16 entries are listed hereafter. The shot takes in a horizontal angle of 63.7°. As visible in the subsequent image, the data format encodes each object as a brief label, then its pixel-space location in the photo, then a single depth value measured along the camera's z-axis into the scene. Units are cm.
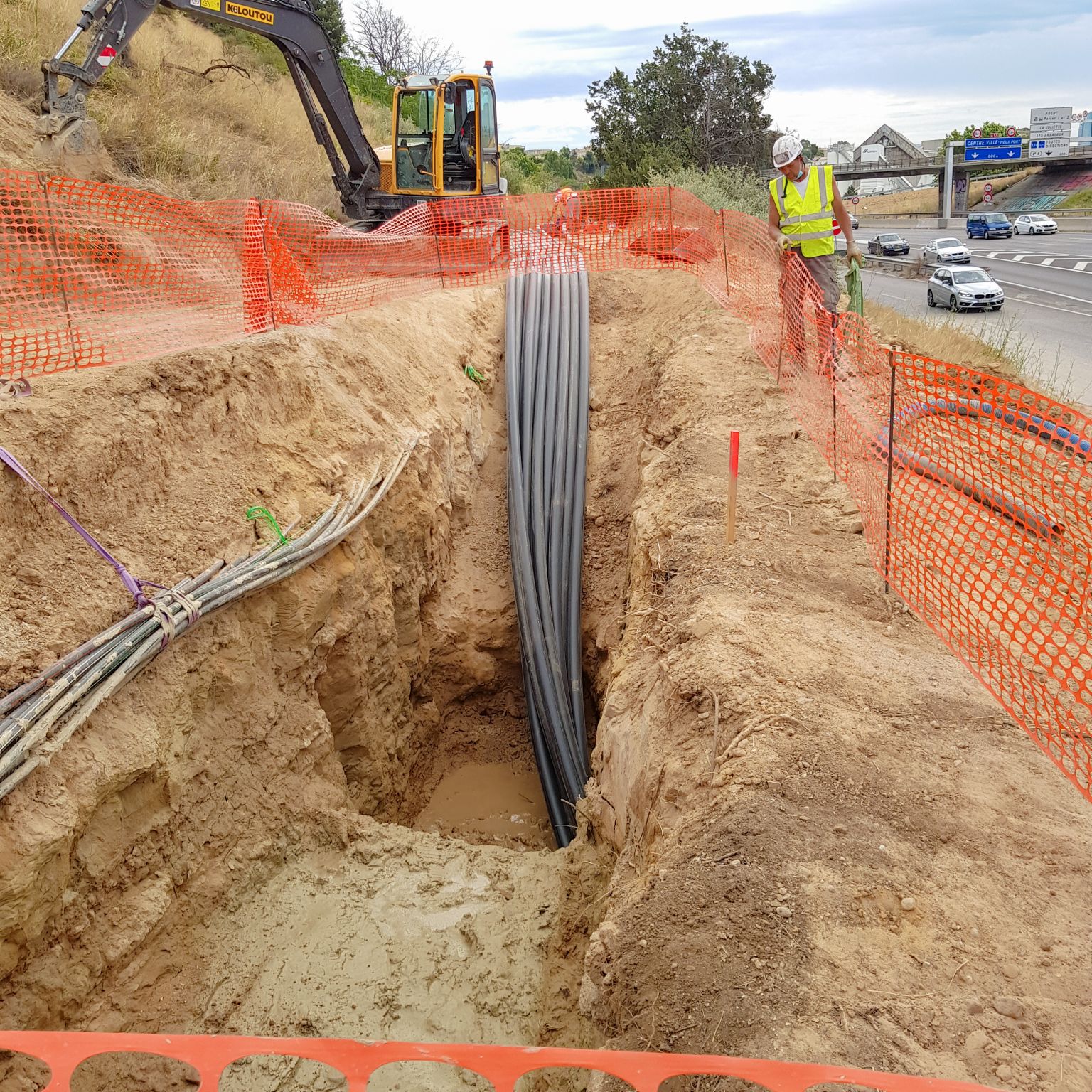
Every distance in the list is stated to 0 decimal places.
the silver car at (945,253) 2819
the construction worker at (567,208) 1214
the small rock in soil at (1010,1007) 257
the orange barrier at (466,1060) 212
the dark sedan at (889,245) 3381
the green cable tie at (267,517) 539
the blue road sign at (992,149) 5016
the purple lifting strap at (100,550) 425
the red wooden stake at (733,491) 495
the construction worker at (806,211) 690
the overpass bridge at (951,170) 5022
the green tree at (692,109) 2570
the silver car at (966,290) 2002
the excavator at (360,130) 961
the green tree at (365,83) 2827
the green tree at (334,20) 2734
